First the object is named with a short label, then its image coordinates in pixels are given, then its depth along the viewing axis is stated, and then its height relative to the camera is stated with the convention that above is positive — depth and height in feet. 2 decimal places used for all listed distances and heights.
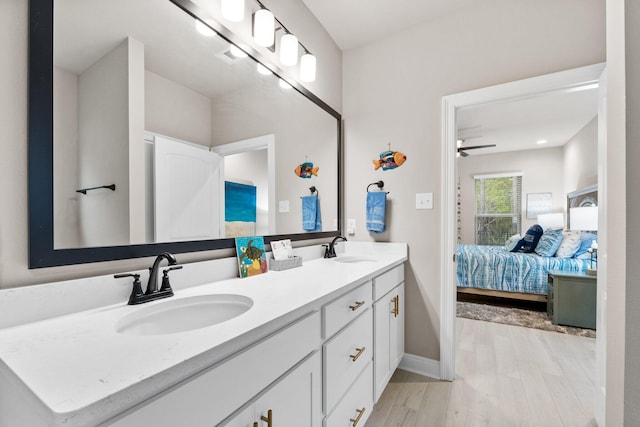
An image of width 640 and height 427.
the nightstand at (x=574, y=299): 9.23 -2.91
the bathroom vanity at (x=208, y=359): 1.60 -1.06
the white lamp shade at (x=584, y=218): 10.61 -0.24
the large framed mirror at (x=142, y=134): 2.72 +0.99
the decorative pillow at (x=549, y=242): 12.21 -1.33
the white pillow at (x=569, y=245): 11.69 -1.36
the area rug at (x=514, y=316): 9.27 -3.86
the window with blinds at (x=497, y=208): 19.04 +0.29
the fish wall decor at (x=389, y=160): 7.11 +1.34
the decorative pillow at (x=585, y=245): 11.40 -1.33
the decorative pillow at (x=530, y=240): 13.20 -1.34
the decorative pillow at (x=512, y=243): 14.02 -1.58
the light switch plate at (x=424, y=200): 6.75 +0.28
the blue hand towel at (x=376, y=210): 7.13 +0.06
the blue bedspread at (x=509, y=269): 11.14 -2.36
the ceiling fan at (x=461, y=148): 15.50 +3.53
